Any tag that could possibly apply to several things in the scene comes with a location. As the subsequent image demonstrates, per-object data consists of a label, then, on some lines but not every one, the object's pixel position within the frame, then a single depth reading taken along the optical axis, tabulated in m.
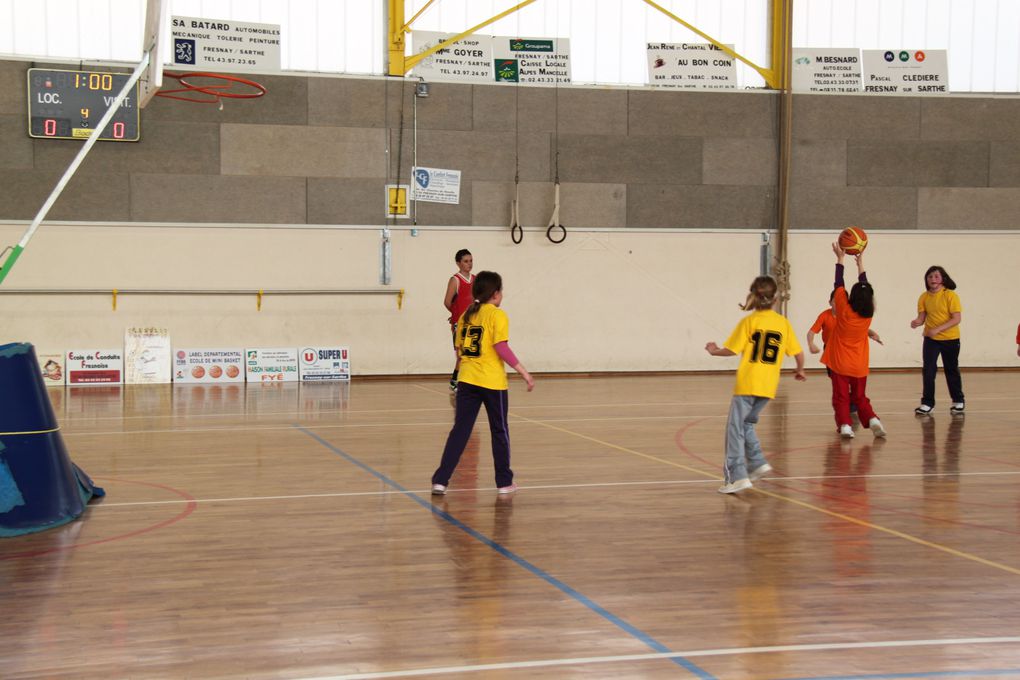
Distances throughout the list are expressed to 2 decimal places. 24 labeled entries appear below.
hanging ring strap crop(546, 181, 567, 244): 16.66
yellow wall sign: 16.22
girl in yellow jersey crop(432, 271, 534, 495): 6.62
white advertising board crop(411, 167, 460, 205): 16.30
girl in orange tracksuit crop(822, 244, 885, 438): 9.41
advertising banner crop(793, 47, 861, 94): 17.34
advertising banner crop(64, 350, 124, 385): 15.05
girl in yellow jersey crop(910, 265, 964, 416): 11.20
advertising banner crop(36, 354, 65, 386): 14.91
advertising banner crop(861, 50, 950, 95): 17.42
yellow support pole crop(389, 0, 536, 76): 16.09
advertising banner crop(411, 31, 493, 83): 16.25
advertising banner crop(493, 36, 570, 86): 16.56
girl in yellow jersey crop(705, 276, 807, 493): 6.69
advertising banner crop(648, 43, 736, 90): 16.97
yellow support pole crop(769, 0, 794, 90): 17.08
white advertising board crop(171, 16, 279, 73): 15.49
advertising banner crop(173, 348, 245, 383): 15.48
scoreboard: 14.90
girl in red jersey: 12.05
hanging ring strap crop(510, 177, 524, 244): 16.62
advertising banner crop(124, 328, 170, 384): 15.30
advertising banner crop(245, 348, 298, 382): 15.73
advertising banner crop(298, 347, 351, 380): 15.96
